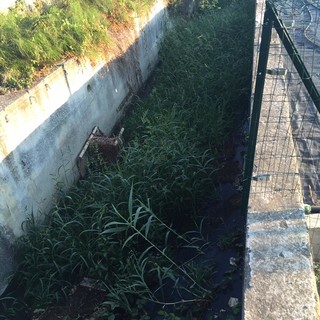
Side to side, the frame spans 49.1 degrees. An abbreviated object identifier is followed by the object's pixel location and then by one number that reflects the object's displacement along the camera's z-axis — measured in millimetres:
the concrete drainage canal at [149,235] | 3180
